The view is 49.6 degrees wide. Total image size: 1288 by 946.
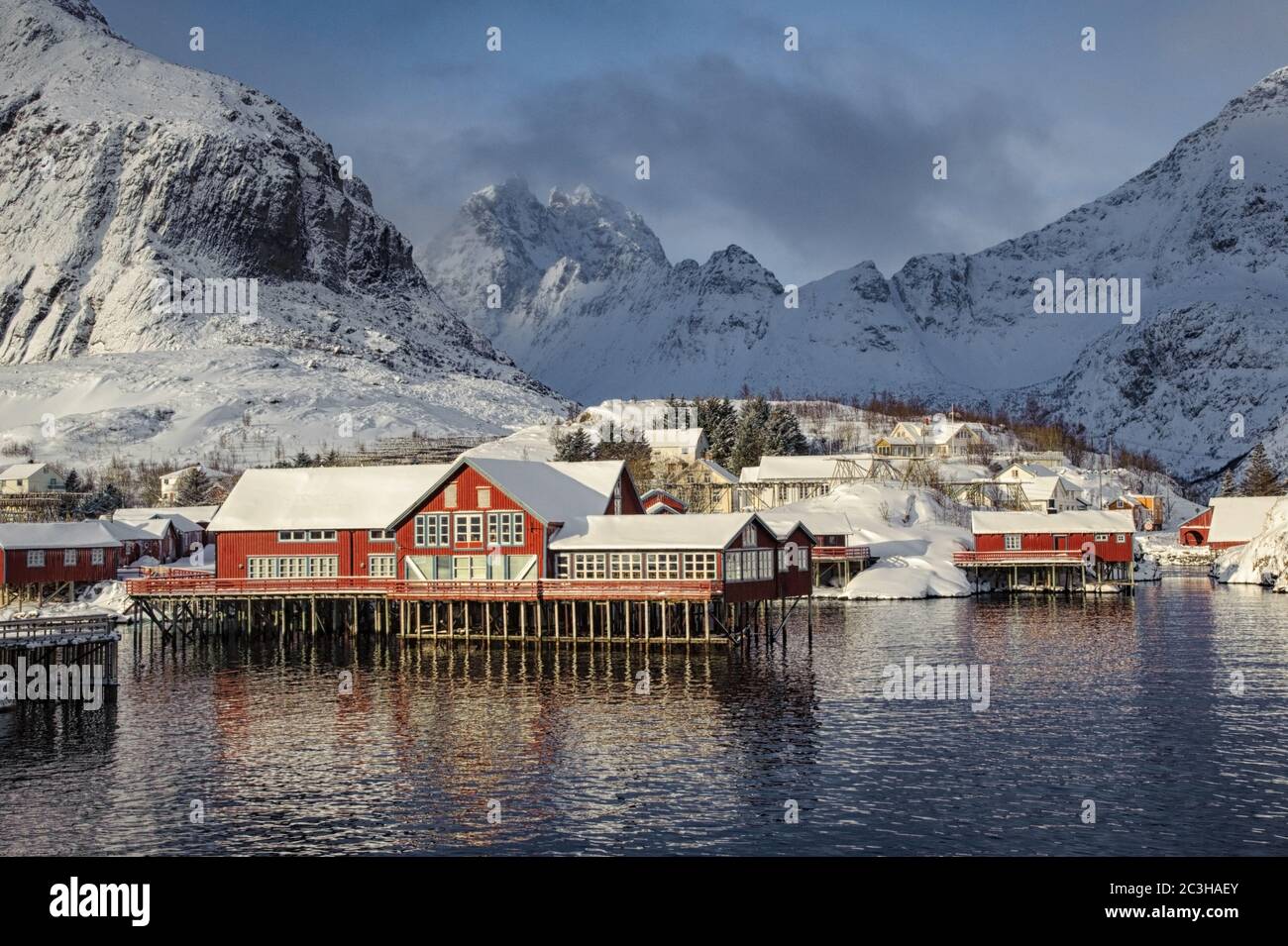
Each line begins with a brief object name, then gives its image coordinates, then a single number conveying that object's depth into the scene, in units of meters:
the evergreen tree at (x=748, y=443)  159.25
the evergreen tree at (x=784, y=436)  164.12
